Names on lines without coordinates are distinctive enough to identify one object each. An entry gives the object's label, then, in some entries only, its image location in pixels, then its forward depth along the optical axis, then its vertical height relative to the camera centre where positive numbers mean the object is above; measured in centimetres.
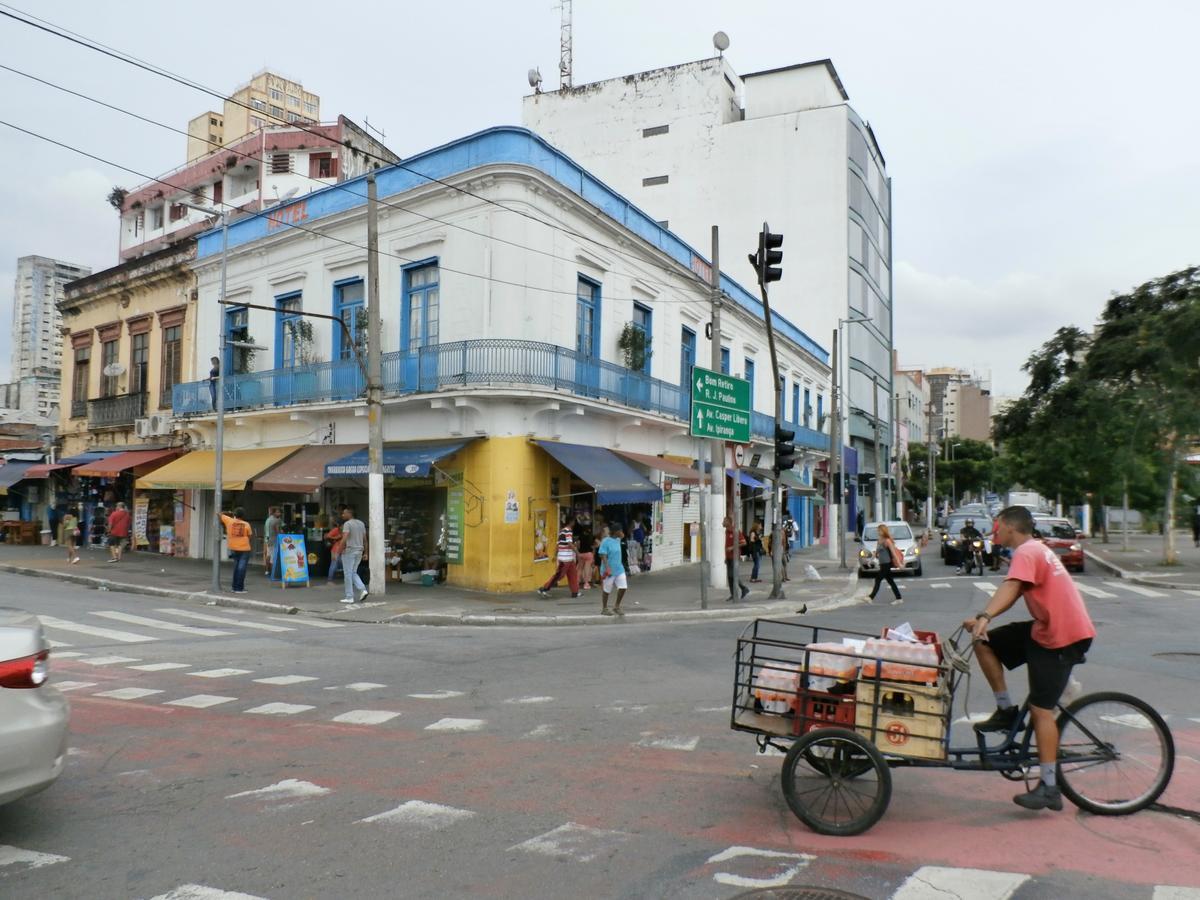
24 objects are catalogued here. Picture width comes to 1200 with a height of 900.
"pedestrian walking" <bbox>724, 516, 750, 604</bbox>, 1661 -124
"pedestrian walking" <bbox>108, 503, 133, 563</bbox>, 2206 -67
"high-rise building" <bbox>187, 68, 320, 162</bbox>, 5731 +2832
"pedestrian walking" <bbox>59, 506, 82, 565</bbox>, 2203 -73
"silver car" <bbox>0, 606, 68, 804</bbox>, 414 -108
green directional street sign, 1609 +193
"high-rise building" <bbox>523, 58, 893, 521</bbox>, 4372 +1806
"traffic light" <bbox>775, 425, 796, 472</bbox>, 1731 +114
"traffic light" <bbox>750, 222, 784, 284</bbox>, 1450 +433
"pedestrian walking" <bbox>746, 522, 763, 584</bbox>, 2066 -107
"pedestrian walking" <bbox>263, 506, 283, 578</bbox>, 1962 -63
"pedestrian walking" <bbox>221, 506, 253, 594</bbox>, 1662 -77
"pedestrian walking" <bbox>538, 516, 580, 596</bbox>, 1672 -116
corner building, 1733 +364
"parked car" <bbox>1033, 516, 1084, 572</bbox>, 2308 -93
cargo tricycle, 454 -127
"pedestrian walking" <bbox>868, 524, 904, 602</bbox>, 1698 -100
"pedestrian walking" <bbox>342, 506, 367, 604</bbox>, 1567 -94
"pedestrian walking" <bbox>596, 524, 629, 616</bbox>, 1438 -112
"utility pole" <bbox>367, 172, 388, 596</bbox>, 1616 +153
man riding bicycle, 468 -73
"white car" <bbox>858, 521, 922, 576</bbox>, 2327 -132
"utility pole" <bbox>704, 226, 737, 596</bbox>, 1755 +52
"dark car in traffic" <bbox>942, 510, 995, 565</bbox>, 2661 -104
